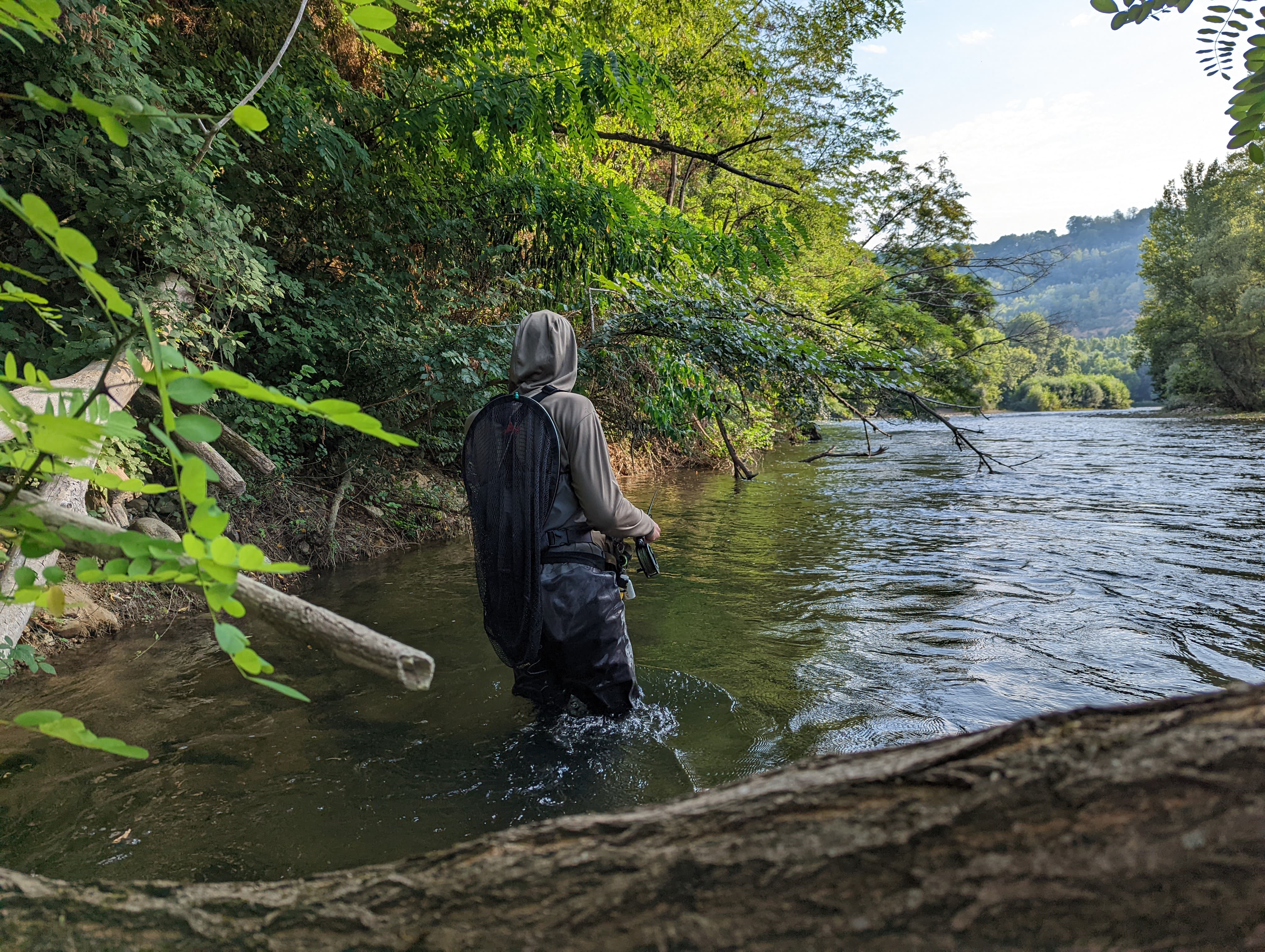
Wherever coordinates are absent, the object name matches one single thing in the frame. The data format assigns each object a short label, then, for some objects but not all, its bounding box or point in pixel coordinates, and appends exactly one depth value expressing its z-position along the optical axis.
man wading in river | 3.35
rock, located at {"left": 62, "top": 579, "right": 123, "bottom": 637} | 5.40
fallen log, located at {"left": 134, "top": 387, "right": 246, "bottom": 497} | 3.43
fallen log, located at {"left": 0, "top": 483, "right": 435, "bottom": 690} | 1.15
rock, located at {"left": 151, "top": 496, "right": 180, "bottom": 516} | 6.62
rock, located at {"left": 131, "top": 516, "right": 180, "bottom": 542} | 2.09
